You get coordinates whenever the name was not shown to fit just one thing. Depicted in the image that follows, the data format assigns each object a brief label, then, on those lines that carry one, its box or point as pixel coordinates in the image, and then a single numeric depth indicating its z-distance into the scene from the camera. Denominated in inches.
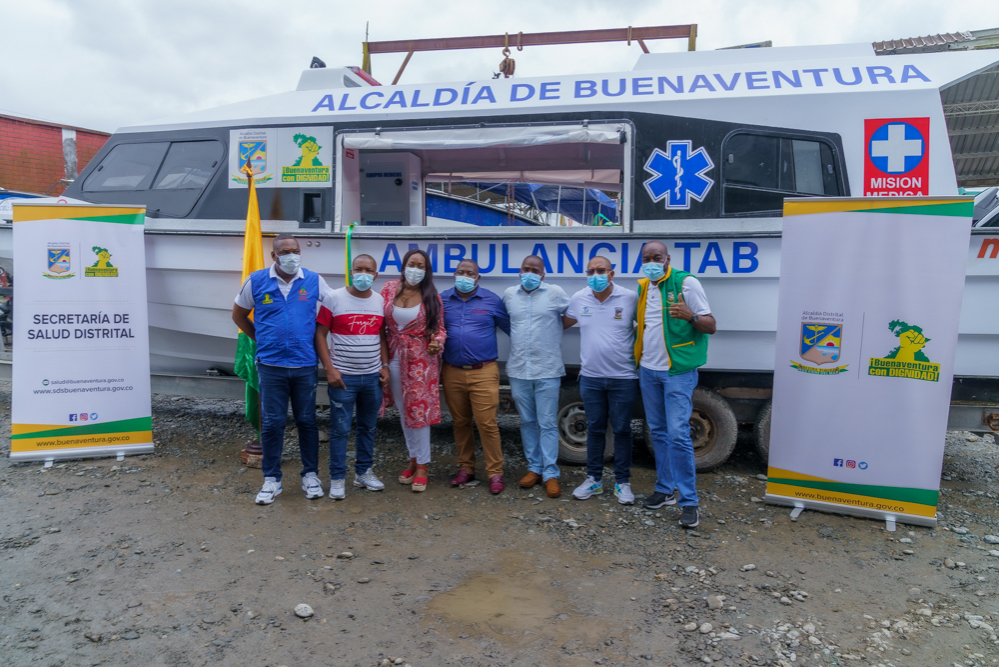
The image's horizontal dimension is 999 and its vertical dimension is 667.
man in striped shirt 157.9
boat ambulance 168.6
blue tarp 328.2
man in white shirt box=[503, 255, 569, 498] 163.0
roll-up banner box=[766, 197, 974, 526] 141.6
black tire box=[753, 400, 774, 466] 181.9
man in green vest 145.9
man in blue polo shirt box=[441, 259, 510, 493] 164.2
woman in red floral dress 162.1
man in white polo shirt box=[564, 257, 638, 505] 156.0
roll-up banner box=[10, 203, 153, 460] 184.1
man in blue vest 152.3
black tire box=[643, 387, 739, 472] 180.4
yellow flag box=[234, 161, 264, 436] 180.2
